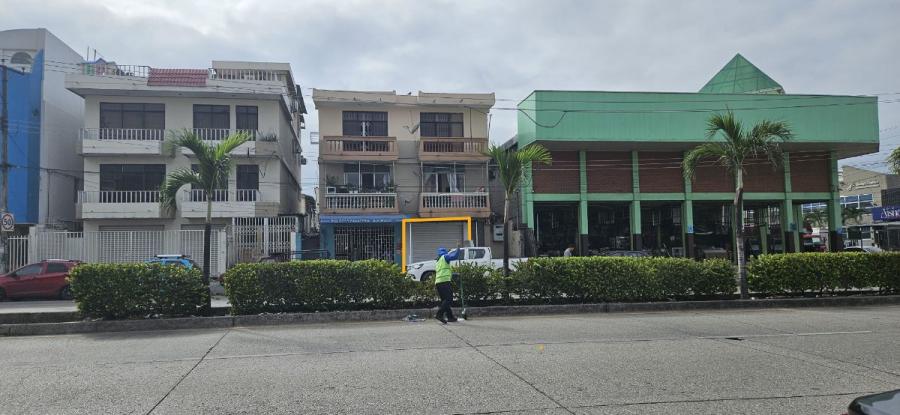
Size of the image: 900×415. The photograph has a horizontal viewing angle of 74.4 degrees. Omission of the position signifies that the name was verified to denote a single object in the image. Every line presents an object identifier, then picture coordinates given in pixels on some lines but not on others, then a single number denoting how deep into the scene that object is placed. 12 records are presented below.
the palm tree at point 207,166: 12.71
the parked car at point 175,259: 18.58
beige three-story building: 27.20
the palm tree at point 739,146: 14.38
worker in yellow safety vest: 11.94
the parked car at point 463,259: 21.33
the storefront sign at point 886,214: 40.38
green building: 27.73
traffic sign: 19.92
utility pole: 22.40
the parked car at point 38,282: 18.27
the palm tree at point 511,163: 14.51
